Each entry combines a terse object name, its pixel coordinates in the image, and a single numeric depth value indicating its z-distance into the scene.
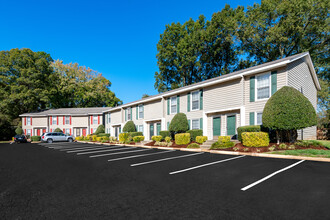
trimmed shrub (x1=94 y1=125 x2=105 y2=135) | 31.57
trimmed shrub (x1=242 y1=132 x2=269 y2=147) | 10.55
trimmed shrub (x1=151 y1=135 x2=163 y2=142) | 17.69
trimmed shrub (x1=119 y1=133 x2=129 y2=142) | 20.81
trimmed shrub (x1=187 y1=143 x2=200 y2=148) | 13.12
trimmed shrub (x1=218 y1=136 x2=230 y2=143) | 12.28
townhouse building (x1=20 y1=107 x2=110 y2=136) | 36.81
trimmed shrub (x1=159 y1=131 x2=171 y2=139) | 17.95
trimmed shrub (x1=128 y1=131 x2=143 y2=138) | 21.60
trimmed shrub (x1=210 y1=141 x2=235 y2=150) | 11.78
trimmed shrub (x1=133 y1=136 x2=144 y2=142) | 19.58
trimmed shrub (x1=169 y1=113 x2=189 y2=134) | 16.55
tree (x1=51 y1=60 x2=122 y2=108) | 47.03
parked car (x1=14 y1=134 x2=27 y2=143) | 29.50
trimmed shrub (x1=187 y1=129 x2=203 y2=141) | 15.44
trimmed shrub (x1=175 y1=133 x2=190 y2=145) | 14.78
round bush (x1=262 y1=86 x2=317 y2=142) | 9.79
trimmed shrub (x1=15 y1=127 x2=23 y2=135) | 36.22
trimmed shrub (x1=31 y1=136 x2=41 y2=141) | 33.50
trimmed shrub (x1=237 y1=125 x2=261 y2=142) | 11.34
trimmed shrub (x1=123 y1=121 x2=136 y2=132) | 23.77
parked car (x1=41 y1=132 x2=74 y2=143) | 28.57
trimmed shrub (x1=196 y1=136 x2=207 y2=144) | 14.16
